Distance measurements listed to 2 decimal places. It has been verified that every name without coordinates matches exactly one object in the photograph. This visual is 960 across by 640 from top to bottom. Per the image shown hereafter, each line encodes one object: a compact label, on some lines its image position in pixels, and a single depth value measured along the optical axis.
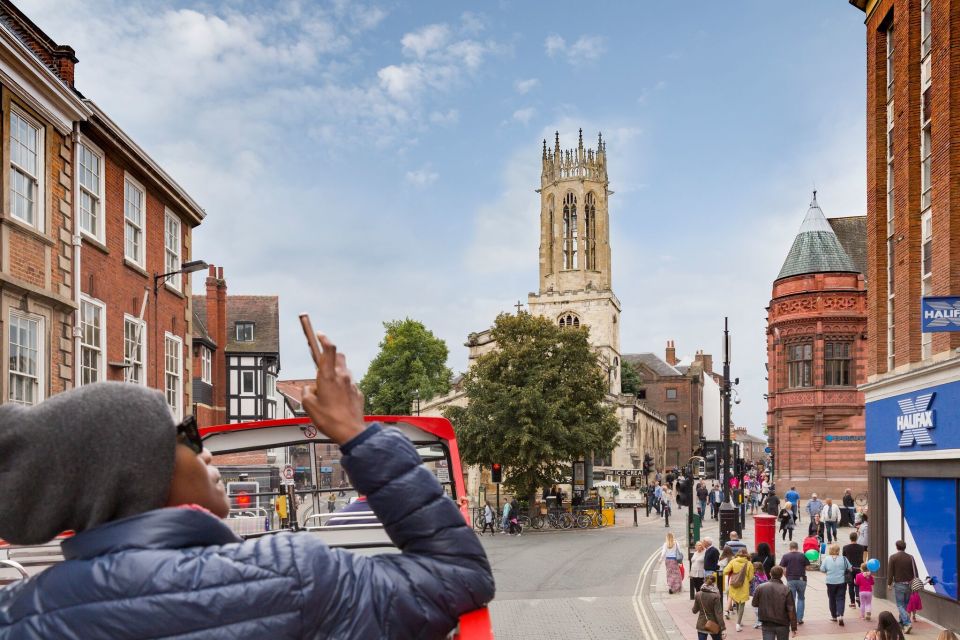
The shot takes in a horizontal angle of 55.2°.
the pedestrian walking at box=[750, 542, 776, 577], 17.22
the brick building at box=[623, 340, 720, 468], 108.06
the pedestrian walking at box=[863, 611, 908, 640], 9.80
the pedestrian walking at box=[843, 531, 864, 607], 18.43
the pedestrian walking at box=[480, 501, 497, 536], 37.88
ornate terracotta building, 43.91
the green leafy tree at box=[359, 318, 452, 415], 72.00
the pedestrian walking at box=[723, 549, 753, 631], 16.09
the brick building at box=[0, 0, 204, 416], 14.55
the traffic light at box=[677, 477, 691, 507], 23.96
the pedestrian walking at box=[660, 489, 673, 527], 40.66
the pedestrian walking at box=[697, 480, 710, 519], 37.22
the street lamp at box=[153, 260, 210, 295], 19.50
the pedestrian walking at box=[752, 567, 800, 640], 12.98
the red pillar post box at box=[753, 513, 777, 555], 19.44
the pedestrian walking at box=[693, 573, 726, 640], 13.34
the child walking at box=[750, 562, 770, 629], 16.14
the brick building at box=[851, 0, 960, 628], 16.11
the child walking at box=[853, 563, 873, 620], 17.06
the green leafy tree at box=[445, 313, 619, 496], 39.84
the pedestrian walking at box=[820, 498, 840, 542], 29.06
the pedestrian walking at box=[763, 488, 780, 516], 32.41
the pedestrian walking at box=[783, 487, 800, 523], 34.44
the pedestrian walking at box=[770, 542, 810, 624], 16.17
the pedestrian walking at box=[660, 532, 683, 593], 20.53
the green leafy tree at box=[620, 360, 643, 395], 106.38
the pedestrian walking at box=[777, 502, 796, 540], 29.88
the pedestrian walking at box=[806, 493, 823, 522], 29.58
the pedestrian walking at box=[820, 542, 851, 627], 16.47
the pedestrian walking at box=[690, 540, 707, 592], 17.98
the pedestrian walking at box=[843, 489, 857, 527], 33.75
